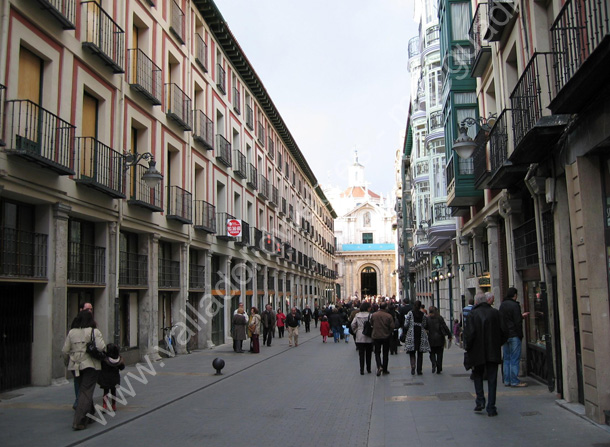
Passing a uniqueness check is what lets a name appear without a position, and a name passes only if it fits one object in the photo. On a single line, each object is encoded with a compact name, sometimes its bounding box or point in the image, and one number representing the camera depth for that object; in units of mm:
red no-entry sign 25297
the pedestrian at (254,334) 21828
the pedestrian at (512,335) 11578
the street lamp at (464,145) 11820
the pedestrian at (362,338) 15094
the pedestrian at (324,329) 27766
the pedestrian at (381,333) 14625
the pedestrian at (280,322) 30531
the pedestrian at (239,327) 21453
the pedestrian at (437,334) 14430
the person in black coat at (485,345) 8938
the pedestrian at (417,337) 14625
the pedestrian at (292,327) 24516
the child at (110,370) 9641
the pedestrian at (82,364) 8750
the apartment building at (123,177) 12016
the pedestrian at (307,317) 37500
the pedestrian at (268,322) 25469
